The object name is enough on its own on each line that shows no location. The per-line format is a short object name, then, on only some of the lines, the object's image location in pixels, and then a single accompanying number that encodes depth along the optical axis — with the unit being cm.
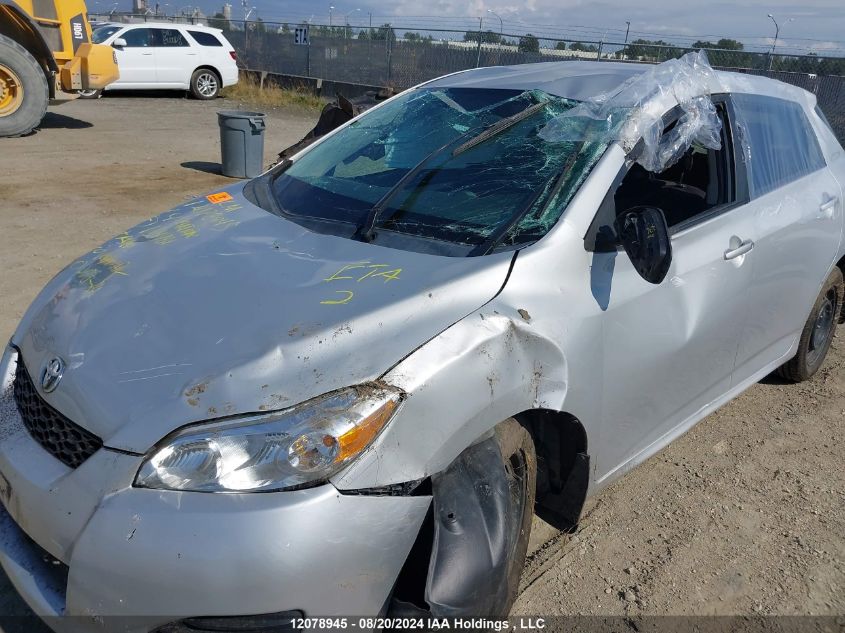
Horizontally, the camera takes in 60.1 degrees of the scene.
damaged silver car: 183
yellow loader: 1104
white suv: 1759
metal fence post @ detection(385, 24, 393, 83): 2059
